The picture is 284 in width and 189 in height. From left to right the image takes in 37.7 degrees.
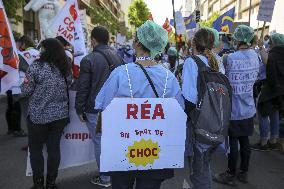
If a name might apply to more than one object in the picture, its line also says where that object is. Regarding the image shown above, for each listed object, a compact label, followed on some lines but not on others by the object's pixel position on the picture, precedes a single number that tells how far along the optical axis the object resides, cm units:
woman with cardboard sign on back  278
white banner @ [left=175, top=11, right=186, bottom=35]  1252
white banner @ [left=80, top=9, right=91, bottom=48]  1155
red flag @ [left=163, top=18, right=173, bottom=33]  1694
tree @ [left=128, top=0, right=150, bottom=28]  8162
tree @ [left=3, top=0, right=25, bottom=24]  1444
